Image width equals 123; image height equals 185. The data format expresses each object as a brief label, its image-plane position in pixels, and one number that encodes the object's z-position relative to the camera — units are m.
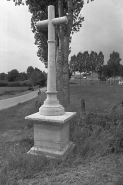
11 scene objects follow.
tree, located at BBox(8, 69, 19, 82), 83.19
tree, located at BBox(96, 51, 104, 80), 52.61
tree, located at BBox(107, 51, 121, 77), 47.78
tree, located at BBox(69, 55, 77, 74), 52.93
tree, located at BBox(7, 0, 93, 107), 8.71
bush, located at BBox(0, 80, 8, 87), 59.11
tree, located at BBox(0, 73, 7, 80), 91.62
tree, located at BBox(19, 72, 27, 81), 85.56
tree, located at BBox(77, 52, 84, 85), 51.19
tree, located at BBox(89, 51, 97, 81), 50.41
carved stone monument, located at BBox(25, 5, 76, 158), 3.69
